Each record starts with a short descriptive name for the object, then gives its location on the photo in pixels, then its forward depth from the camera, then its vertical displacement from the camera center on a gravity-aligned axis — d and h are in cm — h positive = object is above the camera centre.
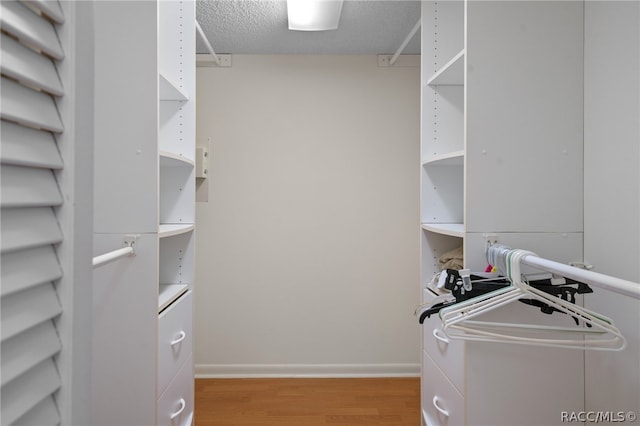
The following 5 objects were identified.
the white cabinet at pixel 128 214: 143 -2
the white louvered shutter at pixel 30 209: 42 +0
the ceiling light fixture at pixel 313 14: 211 +107
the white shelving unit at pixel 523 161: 143 +18
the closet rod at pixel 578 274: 82 -15
